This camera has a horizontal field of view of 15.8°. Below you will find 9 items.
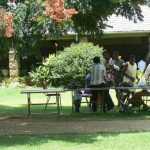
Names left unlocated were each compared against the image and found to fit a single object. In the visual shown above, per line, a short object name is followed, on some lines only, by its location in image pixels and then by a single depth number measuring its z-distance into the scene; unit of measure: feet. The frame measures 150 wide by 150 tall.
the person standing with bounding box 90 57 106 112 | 52.26
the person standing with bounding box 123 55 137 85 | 54.29
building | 97.25
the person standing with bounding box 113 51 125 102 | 55.22
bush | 82.69
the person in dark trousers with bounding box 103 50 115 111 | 54.08
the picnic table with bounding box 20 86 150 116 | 49.85
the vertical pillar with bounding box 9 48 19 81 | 93.50
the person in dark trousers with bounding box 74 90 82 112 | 53.06
